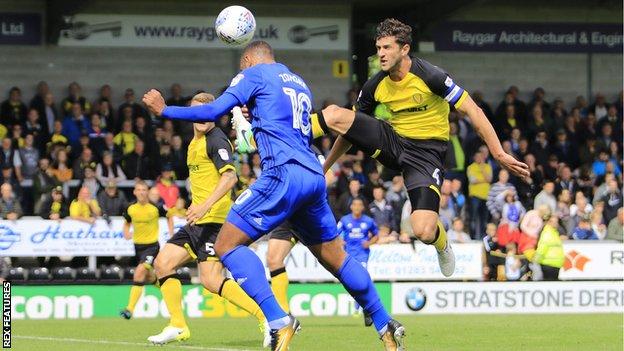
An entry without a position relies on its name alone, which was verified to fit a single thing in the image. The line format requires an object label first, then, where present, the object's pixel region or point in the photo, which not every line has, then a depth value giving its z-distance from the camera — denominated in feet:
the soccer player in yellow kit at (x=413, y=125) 36.47
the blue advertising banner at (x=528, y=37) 100.73
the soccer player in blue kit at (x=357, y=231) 59.52
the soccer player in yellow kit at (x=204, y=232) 42.42
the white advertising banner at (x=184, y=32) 91.97
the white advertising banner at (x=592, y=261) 77.92
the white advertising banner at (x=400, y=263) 74.28
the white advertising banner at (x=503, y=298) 73.15
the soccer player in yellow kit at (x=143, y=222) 66.08
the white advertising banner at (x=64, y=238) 72.79
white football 33.32
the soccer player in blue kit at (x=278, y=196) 30.55
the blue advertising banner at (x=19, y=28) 91.15
